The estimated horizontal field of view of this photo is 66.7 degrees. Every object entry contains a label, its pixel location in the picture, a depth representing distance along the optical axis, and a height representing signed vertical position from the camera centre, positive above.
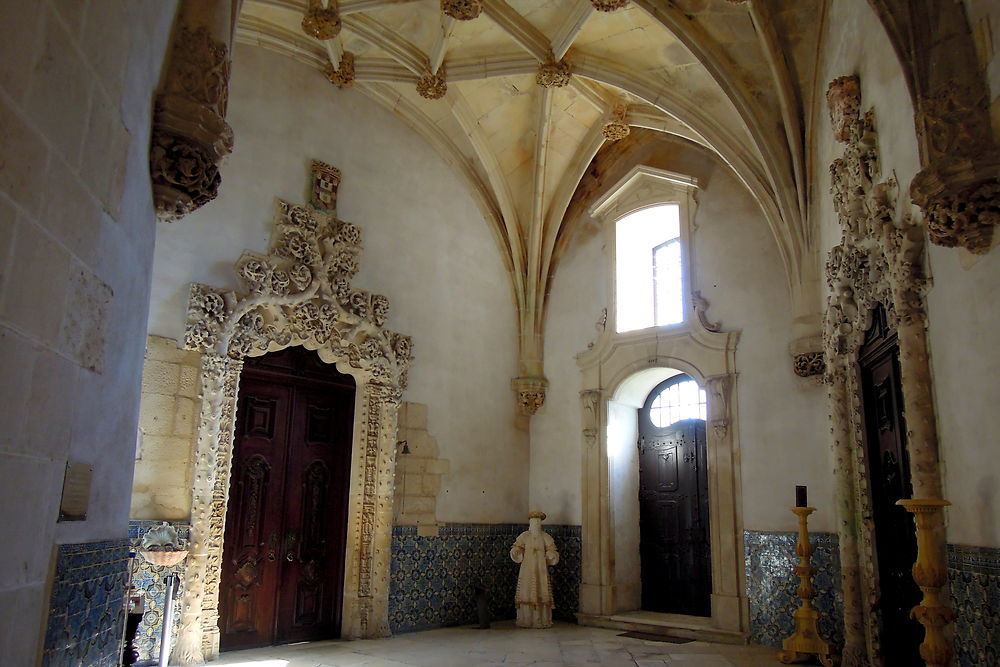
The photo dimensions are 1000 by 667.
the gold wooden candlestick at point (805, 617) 6.70 -1.09
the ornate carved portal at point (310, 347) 6.79 +1.32
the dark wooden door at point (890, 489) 5.34 +0.03
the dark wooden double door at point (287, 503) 7.45 -0.18
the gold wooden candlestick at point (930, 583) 3.69 -0.43
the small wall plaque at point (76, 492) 2.75 -0.03
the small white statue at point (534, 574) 9.12 -1.01
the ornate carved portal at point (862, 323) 4.47 +1.20
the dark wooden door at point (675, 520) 9.44 -0.37
